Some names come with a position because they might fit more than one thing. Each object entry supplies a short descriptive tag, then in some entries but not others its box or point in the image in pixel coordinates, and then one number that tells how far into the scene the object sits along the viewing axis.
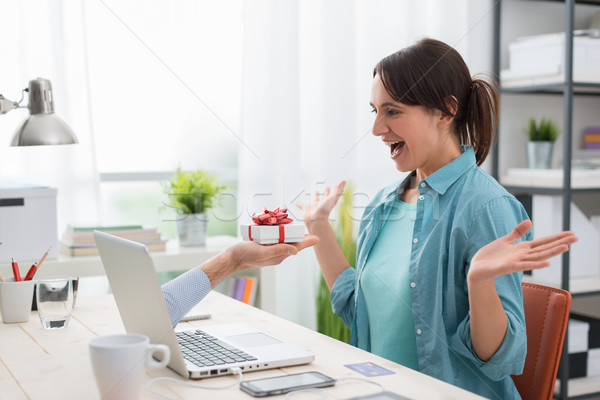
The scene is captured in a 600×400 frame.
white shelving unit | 2.63
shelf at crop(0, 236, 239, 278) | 2.15
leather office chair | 1.34
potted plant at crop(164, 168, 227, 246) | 2.44
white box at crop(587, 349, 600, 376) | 2.80
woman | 1.35
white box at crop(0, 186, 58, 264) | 2.11
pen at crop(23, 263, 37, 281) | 1.61
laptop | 1.08
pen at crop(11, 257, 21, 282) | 1.60
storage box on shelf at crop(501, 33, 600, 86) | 2.67
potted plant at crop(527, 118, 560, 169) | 2.92
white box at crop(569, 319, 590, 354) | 2.72
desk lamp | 1.69
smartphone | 1.02
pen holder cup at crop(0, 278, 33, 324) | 1.52
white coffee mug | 0.91
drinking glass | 1.46
